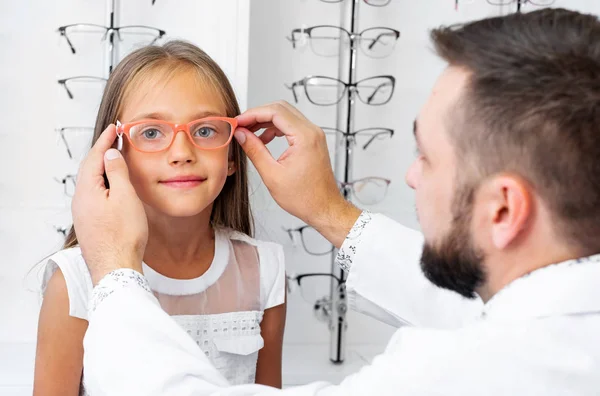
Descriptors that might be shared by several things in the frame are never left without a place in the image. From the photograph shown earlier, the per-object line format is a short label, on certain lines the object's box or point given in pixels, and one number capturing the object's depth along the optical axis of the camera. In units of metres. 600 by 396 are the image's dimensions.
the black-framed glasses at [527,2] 2.81
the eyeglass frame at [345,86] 2.54
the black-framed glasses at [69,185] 2.41
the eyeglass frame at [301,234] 2.64
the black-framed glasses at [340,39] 2.61
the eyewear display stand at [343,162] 2.57
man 0.94
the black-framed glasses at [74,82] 2.42
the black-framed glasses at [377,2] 2.65
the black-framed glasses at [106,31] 2.29
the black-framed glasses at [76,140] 2.43
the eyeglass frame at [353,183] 2.56
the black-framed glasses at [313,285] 2.65
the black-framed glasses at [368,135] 2.66
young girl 1.52
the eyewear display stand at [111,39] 2.30
